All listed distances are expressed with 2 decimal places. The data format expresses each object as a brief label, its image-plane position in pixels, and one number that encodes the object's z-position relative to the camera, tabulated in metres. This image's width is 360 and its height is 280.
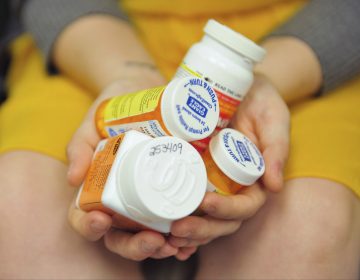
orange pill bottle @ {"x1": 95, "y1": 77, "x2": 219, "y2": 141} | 0.44
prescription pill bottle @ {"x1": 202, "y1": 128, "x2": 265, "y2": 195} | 0.47
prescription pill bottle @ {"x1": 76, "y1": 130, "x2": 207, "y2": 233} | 0.41
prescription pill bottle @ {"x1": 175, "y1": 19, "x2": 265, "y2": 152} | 0.50
